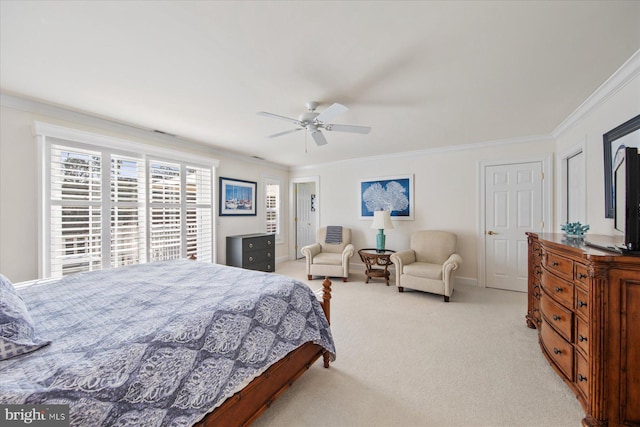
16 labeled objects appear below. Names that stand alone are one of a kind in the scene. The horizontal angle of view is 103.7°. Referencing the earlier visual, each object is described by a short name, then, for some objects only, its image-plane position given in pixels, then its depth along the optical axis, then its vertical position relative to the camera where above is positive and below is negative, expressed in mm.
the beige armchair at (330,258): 4590 -841
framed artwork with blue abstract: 4859 +345
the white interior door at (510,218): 3854 -87
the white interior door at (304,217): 6820 -104
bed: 923 -602
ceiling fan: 2544 +945
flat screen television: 1399 +68
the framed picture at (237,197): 4773 +332
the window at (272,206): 5852 +180
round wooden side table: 4332 -841
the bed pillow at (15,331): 994 -490
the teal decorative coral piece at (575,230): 2115 -152
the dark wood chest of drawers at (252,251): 4543 -719
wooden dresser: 1356 -706
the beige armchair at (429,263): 3592 -801
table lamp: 4523 -198
